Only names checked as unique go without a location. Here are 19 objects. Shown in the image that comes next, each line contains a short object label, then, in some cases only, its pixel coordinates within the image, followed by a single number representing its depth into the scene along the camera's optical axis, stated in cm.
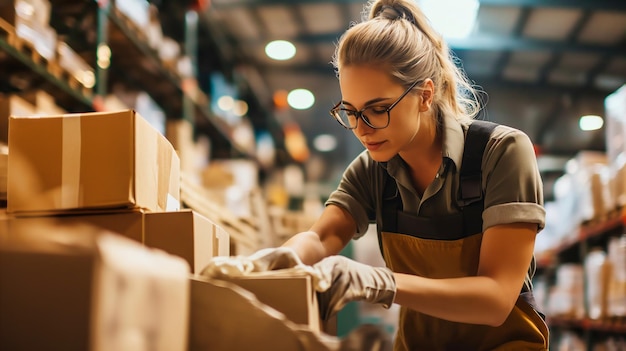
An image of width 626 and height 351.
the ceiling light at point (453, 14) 676
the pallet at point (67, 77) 363
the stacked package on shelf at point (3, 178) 185
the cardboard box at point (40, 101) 341
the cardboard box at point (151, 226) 157
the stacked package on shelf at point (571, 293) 627
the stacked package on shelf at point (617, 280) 467
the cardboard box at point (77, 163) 157
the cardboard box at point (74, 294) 103
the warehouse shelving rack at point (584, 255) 511
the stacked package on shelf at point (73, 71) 376
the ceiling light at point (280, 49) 984
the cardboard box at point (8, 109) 312
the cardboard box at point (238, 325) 127
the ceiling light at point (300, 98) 1173
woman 170
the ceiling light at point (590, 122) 1079
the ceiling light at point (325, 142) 1378
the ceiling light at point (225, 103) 777
